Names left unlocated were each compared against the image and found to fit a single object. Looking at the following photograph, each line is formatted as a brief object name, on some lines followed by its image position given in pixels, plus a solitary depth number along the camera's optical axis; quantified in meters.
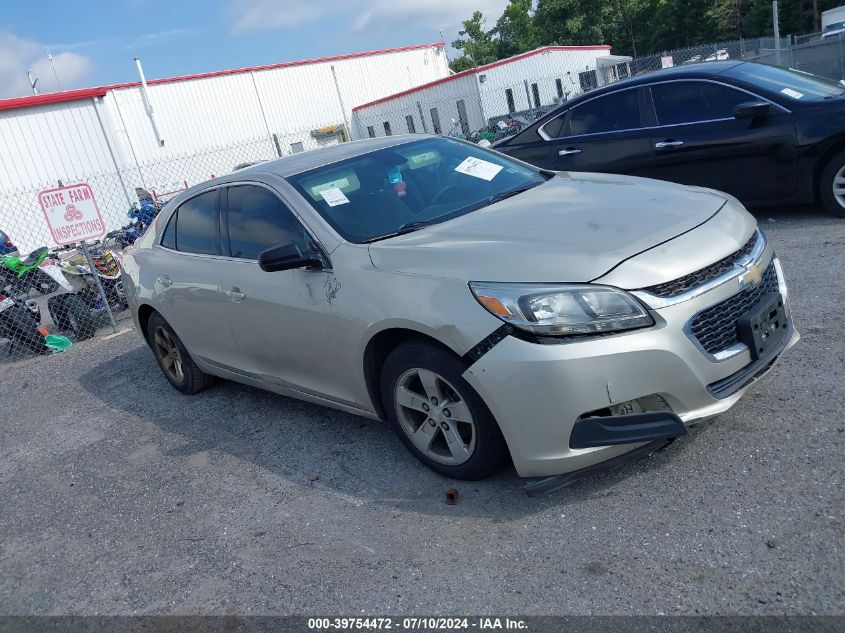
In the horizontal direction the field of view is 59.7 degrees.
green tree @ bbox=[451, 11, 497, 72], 65.31
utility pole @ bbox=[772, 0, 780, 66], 17.51
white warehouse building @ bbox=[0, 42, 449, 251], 25.28
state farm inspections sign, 8.66
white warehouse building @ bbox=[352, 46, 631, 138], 32.06
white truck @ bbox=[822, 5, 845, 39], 34.94
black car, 6.55
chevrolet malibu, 2.97
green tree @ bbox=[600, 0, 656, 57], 60.81
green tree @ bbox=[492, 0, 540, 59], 71.06
